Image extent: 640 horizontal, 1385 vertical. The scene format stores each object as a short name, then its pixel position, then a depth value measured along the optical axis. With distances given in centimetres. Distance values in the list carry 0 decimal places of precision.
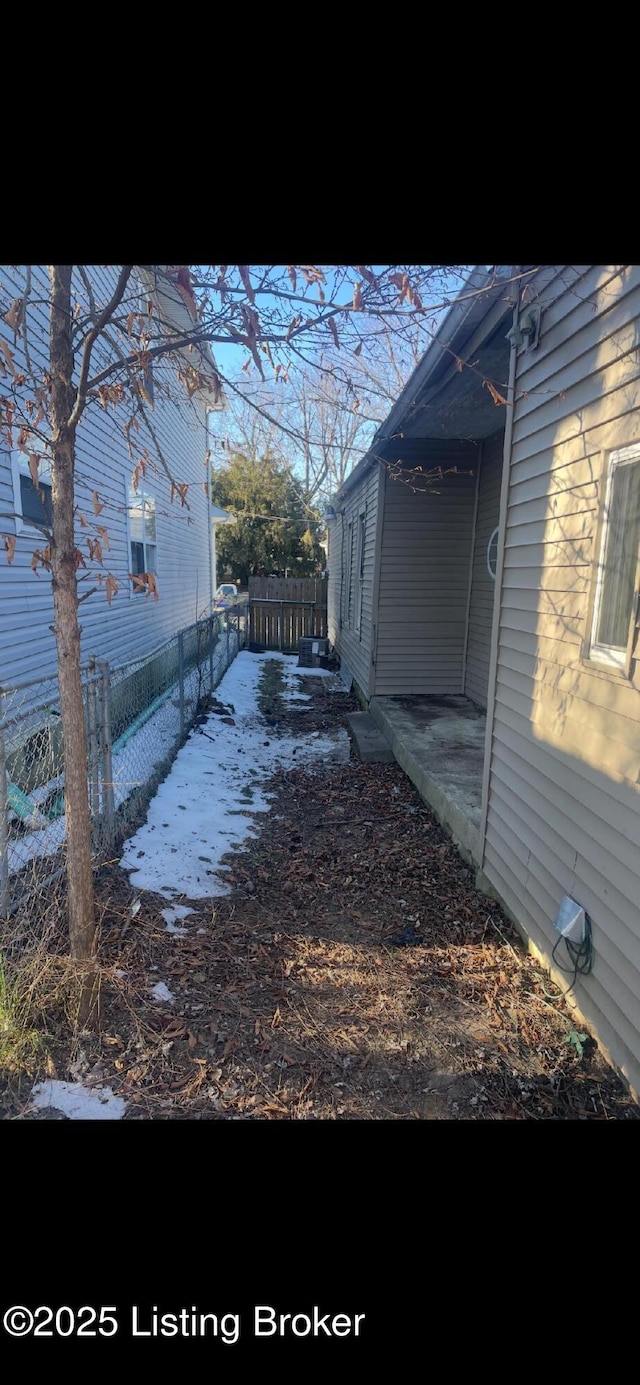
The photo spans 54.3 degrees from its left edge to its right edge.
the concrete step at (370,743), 634
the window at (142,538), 922
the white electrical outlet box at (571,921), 247
